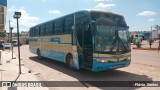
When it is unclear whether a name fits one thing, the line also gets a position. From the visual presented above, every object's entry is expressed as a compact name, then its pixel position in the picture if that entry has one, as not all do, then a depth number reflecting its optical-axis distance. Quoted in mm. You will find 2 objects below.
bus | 5612
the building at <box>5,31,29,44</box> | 50246
